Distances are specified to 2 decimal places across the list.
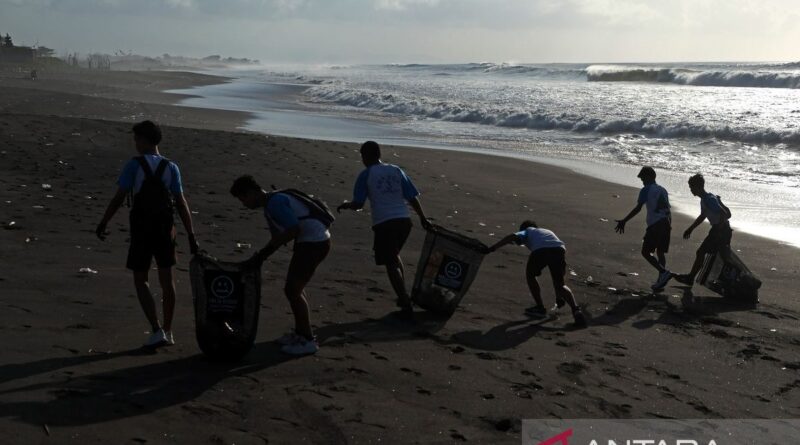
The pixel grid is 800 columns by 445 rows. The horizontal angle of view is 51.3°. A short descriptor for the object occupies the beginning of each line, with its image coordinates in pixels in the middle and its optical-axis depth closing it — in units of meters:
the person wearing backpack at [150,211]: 5.78
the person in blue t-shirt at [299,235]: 5.77
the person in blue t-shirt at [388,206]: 7.29
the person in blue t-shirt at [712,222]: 8.98
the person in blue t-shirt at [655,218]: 9.34
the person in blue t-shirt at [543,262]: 7.69
